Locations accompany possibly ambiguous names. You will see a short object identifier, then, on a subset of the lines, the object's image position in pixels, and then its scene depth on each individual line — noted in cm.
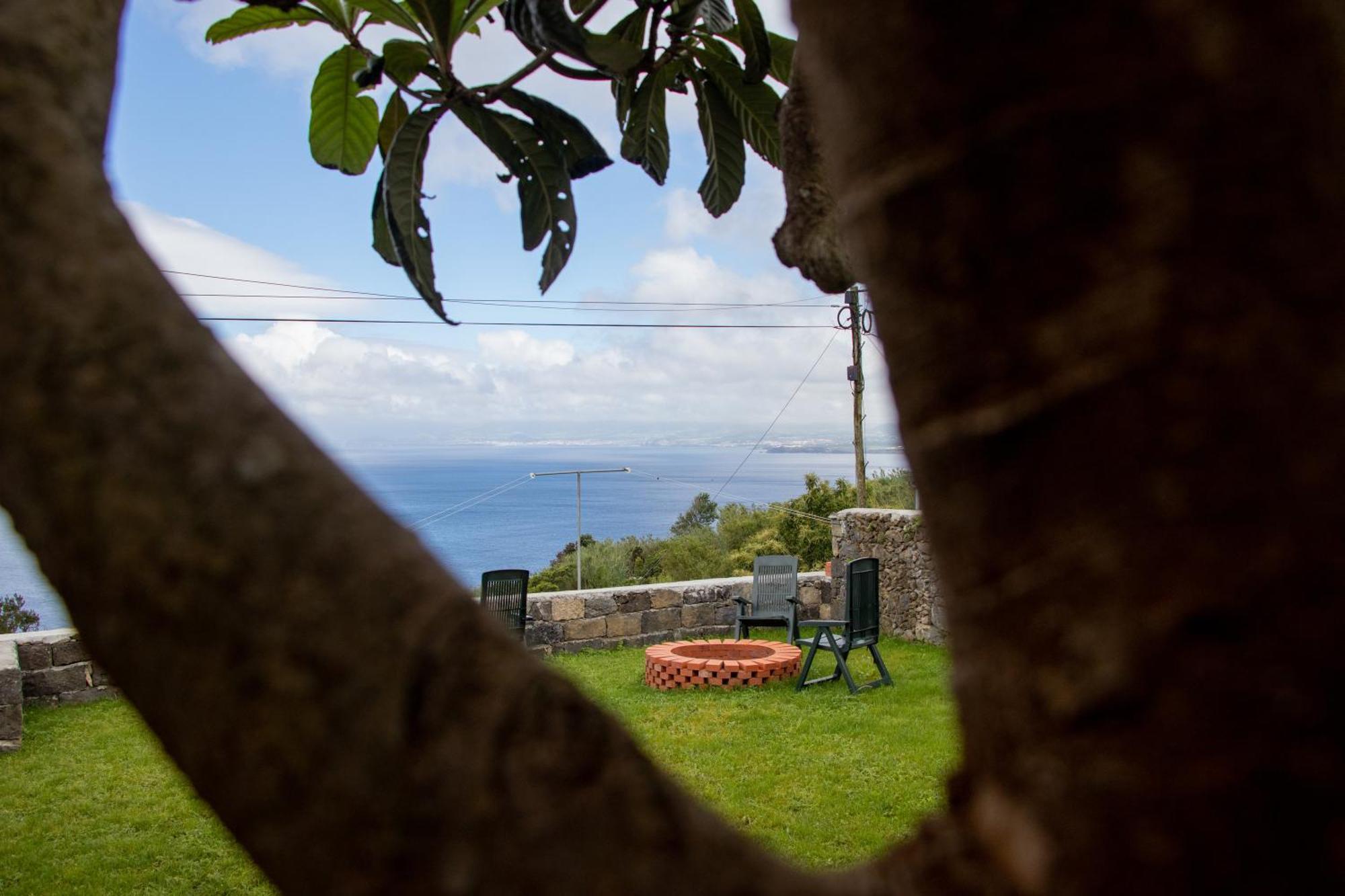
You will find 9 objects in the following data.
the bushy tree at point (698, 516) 2108
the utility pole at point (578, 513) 841
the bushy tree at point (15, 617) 993
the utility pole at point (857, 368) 1166
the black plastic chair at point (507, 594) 649
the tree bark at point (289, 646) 35
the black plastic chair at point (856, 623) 636
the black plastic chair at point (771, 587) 804
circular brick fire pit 641
